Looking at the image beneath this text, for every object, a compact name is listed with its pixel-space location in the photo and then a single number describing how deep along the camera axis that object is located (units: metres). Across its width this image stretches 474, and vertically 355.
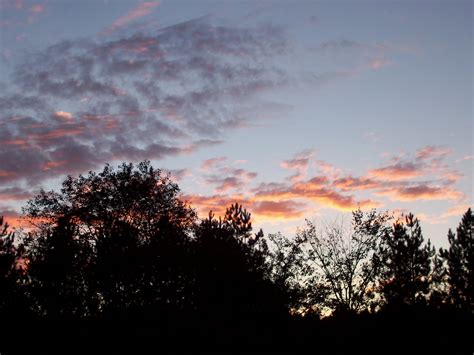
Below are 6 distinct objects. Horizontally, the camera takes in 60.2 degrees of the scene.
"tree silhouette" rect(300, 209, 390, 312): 44.69
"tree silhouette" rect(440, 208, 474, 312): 33.25
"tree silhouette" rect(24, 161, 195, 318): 32.53
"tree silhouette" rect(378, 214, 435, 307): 36.81
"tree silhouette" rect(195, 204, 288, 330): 31.12
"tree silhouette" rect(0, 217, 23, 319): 28.48
